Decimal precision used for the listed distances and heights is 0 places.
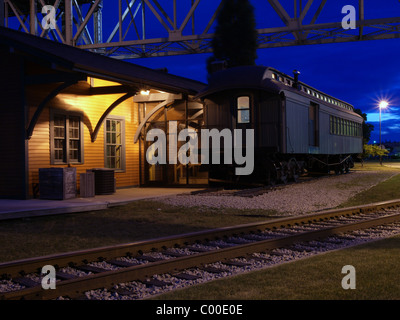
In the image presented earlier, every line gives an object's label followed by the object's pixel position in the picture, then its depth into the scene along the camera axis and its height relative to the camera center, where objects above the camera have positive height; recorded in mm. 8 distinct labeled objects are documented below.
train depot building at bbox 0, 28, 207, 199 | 12961 +1569
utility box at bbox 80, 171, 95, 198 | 13547 -655
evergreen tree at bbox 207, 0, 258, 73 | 36156 +9531
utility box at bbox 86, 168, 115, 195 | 14766 -594
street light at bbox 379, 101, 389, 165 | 48278 +5507
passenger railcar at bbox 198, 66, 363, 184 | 16062 +1584
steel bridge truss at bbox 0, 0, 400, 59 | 20875 +6183
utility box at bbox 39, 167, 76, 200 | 12844 -571
